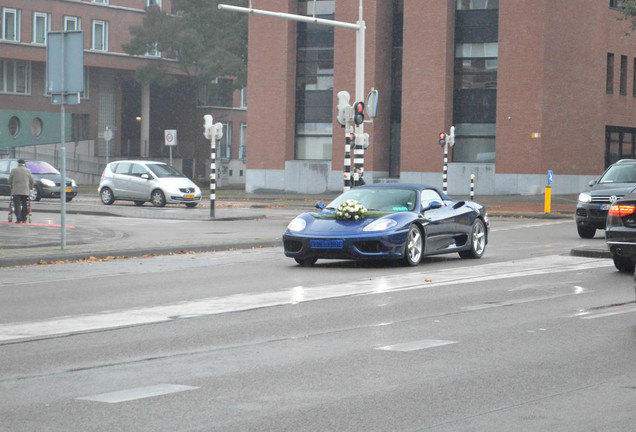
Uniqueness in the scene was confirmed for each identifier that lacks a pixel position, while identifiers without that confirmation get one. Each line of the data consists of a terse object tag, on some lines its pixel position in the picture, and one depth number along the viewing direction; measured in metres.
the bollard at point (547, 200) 37.52
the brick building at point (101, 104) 69.50
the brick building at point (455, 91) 51.12
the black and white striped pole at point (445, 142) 43.14
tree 66.56
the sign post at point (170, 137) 53.38
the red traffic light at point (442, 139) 44.66
